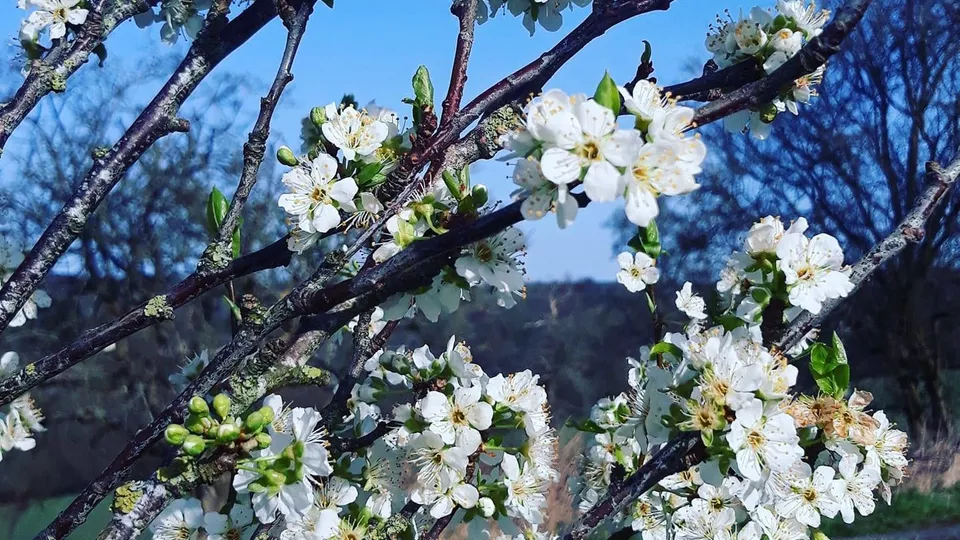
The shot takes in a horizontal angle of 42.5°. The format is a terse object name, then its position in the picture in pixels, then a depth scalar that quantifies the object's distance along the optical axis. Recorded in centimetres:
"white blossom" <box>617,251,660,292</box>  60
